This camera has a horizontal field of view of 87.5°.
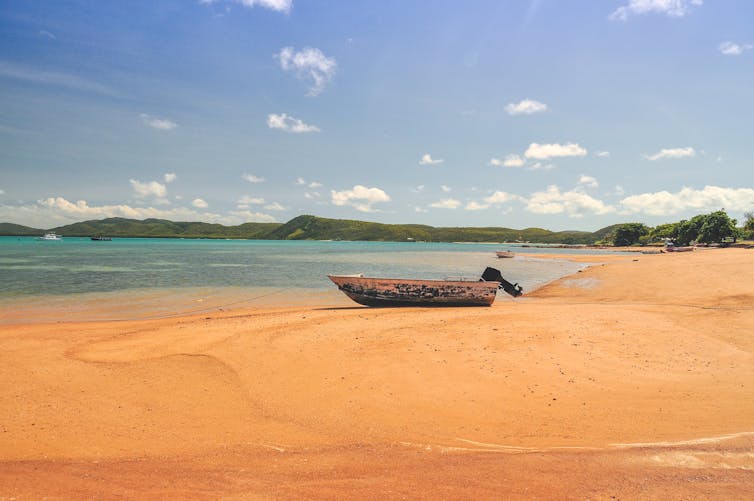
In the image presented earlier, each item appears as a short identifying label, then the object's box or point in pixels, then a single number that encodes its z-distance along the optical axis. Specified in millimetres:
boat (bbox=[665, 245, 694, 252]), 63641
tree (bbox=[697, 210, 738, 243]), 79188
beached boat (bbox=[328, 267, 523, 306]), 16984
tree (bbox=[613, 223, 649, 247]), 131938
